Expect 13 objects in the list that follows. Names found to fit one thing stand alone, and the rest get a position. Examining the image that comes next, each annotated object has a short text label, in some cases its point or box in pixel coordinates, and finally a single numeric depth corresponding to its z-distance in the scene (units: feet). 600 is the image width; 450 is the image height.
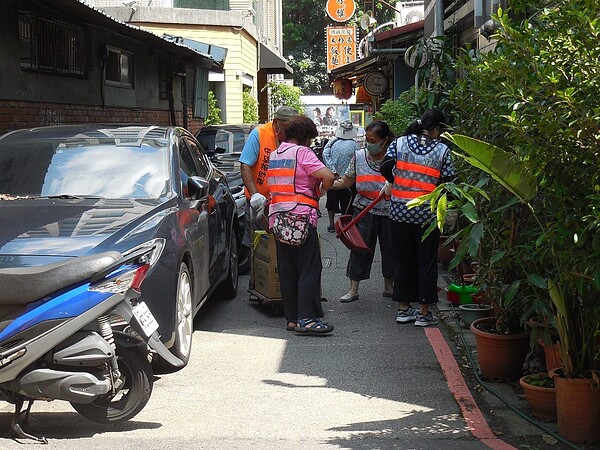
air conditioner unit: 92.17
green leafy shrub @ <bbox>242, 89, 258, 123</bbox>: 94.48
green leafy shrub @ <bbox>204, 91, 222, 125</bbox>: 77.97
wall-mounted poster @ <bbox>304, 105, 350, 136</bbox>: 156.25
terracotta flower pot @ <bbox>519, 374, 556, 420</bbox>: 17.78
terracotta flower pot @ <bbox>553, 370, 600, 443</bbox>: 16.34
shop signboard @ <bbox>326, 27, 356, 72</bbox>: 131.34
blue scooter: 15.85
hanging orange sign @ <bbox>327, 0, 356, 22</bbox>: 128.88
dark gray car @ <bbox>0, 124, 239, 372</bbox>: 18.33
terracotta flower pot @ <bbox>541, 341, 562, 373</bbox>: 18.06
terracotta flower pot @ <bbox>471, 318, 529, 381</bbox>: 20.49
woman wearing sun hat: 42.29
